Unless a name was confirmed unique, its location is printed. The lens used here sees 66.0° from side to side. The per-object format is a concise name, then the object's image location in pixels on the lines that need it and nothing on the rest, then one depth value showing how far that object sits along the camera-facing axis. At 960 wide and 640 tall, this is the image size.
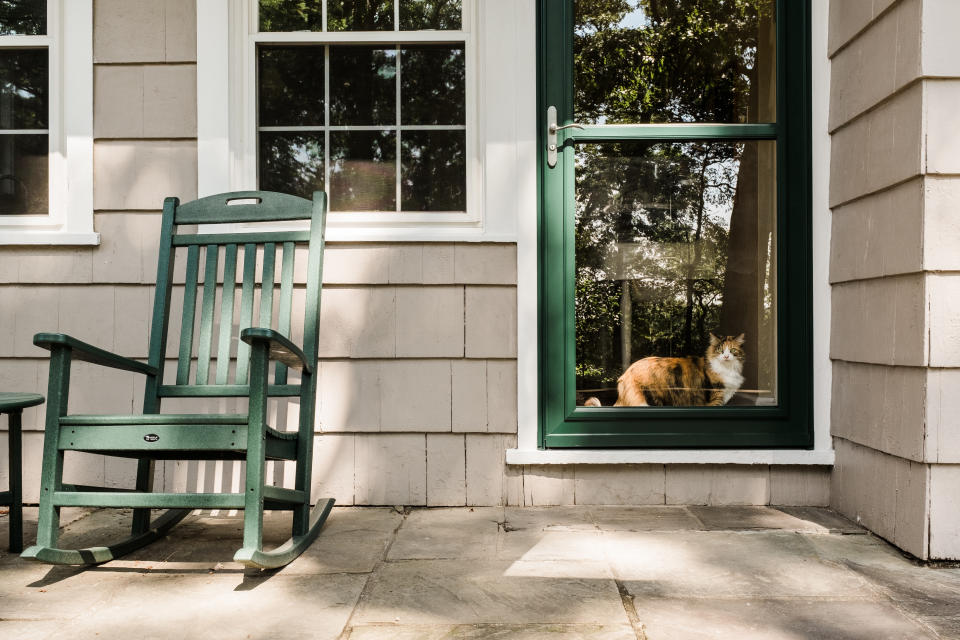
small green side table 2.06
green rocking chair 1.77
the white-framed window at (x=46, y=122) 2.53
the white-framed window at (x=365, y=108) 2.56
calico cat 2.54
